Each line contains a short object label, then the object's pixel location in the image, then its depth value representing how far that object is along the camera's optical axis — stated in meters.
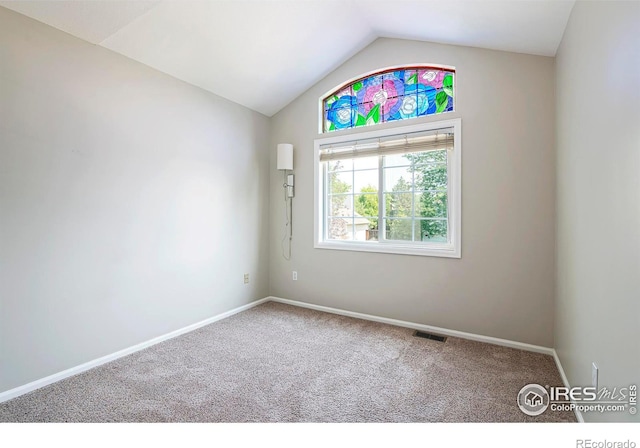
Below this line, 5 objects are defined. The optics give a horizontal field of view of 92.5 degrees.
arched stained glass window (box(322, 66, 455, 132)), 2.99
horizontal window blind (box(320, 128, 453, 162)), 2.93
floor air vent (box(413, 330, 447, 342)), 2.79
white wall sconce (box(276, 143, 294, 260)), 3.66
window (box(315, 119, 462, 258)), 2.96
